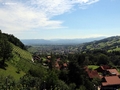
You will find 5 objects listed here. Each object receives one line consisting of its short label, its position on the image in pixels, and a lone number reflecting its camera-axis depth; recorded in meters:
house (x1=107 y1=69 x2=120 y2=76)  41.73
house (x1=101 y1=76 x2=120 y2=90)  32.75
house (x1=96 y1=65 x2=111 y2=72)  48.02
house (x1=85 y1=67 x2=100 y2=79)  37.32
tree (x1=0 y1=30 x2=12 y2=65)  26.97
